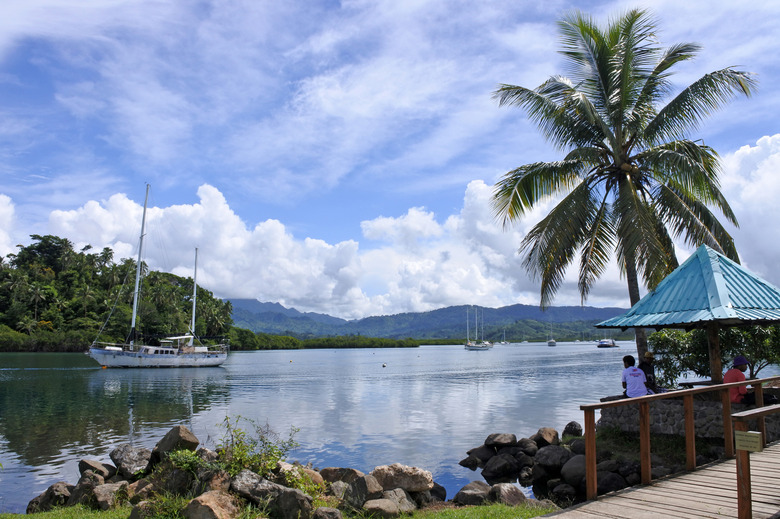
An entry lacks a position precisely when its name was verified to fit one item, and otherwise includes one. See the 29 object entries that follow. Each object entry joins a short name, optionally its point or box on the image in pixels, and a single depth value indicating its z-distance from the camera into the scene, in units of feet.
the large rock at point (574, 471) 38.11
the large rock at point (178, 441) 32.91
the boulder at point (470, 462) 50.08
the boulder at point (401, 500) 32.33
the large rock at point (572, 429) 55.52
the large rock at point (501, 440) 51.65
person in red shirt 38.34
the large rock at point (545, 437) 51.85
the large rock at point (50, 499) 35.76
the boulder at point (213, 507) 23.33
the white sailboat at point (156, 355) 197.06
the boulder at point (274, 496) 25.59
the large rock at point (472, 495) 35.24
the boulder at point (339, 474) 38.88
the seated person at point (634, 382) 38.86
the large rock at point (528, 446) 50.01
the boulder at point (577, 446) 44.78
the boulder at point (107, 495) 32.04
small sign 18.40
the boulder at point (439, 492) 38.88
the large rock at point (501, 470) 46.16
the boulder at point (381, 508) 29.58
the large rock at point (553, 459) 43.50
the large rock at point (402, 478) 35.94
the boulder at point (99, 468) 39.65
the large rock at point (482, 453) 51.24
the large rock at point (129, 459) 40.54
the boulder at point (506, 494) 34.27
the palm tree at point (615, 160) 52.44
